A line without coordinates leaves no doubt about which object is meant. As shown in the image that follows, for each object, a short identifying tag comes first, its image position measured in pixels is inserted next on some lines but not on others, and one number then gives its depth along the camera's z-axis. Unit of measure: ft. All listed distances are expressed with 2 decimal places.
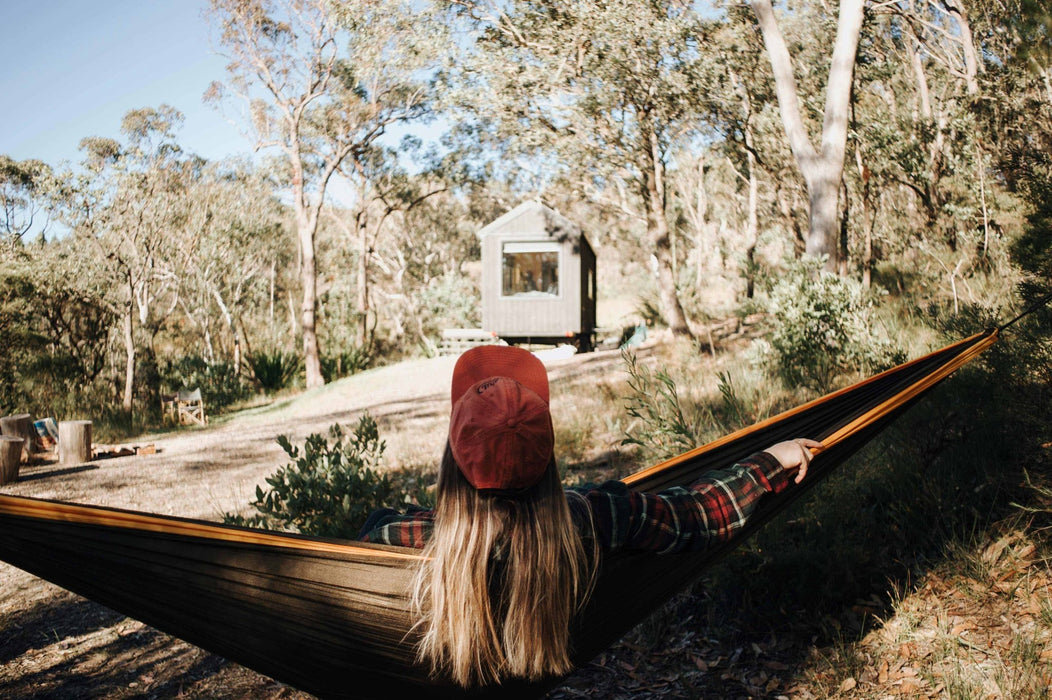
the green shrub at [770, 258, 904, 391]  15.92
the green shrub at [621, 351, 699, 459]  10.69
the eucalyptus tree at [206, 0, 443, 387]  45.55
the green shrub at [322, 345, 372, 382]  50.39
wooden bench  48.44
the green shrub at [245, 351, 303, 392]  45.01
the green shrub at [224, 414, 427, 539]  10.73
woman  3.82
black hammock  4.27
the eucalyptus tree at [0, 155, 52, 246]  34.35
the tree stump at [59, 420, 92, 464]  22.70
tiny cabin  45.68
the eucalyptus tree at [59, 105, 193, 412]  33.71
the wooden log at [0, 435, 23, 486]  19.49
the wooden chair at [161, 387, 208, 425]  33.71
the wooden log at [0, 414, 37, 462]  22.09
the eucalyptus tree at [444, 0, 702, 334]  27.30
